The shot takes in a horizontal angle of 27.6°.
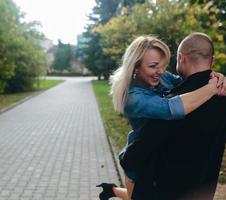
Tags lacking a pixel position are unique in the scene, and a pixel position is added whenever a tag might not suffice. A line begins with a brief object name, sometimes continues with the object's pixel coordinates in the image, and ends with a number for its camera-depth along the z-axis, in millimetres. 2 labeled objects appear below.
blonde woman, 2355
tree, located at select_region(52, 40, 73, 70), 102375
